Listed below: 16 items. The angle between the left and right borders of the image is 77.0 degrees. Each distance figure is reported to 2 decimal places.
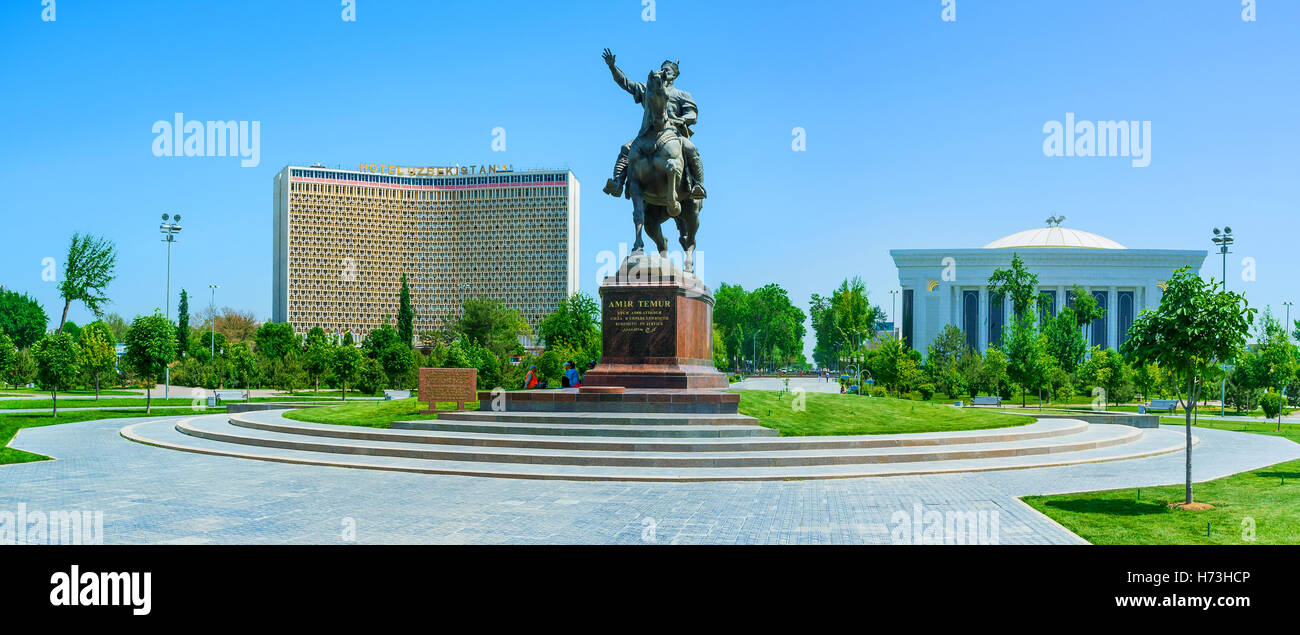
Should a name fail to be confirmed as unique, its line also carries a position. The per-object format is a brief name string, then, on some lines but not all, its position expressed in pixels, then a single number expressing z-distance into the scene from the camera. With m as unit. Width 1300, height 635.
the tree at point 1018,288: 70.50
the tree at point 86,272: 60.56
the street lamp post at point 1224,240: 38.50
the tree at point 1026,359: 41.94
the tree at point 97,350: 49.12
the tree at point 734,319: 124.94
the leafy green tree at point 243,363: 54.26
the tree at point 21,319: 90.25
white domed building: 90.38
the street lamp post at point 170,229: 46.16
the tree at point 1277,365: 39.88
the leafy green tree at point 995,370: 46.00
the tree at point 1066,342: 58.34
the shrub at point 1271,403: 33.16
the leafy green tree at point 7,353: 47.41
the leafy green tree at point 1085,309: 71.03
